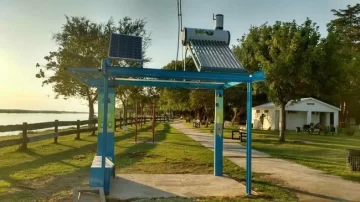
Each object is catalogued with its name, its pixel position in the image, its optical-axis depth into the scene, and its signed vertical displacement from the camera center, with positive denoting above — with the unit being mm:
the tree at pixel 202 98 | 37603 +1359
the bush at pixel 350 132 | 31036 -1523
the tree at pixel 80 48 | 23906 +3975
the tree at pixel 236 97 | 39172 +1573
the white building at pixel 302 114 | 35469 -115
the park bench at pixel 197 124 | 39156 -1322
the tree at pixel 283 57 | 20234 +3145
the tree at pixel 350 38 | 50562 +10618
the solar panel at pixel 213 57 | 7198 +1124
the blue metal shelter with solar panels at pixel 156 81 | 6848 +662
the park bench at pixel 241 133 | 21138 -1208
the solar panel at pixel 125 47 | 7094 +1239
